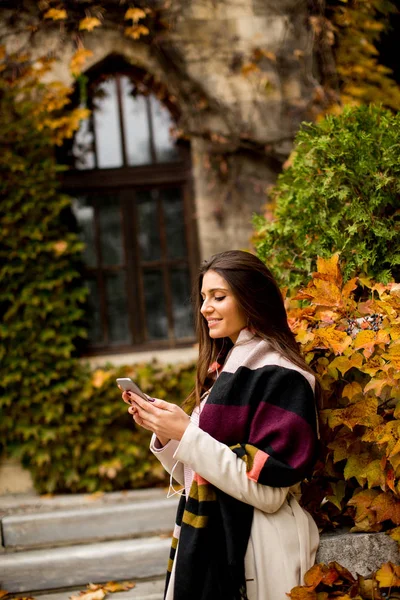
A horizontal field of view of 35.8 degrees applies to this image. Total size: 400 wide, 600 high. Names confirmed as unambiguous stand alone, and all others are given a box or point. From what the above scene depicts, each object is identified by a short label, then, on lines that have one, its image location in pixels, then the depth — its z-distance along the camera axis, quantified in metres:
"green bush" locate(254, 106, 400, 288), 2.52
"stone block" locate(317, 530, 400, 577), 2.12
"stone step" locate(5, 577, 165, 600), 3.24
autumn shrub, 2.06
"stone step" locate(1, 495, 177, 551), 3.87
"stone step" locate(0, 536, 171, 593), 3.48
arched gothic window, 5.38
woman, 1.85
